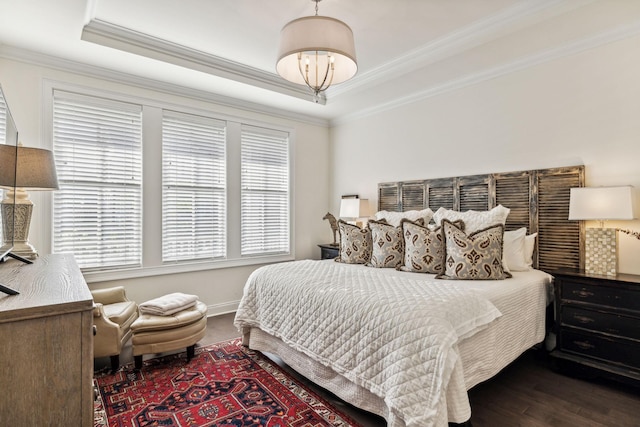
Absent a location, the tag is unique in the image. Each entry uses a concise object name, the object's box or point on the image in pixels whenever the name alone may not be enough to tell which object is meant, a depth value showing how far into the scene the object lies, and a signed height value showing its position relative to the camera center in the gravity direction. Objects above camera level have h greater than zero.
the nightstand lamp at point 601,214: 2.42 -0.01
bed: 1.64 -0.65
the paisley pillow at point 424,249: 2.85 -0.32
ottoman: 2.58 -0.96
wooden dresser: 0.90 -0.42
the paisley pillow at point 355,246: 3.46 -0.35
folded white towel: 2.71 -0.77
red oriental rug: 2.01 -1.26
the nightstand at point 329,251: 4.53 -0.54
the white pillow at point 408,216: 3.54 -0.03
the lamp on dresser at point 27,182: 2.32 +0.23
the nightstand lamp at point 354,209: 4.45 +0.05
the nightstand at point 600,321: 2.27 -0.79
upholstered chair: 2.51 -0.87
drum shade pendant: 2.01 +1.09
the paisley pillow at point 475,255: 2.58 -0.34
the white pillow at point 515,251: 2.91 -0.34
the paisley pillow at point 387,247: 3.20 -0.33
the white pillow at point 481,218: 2.99 -0.05
